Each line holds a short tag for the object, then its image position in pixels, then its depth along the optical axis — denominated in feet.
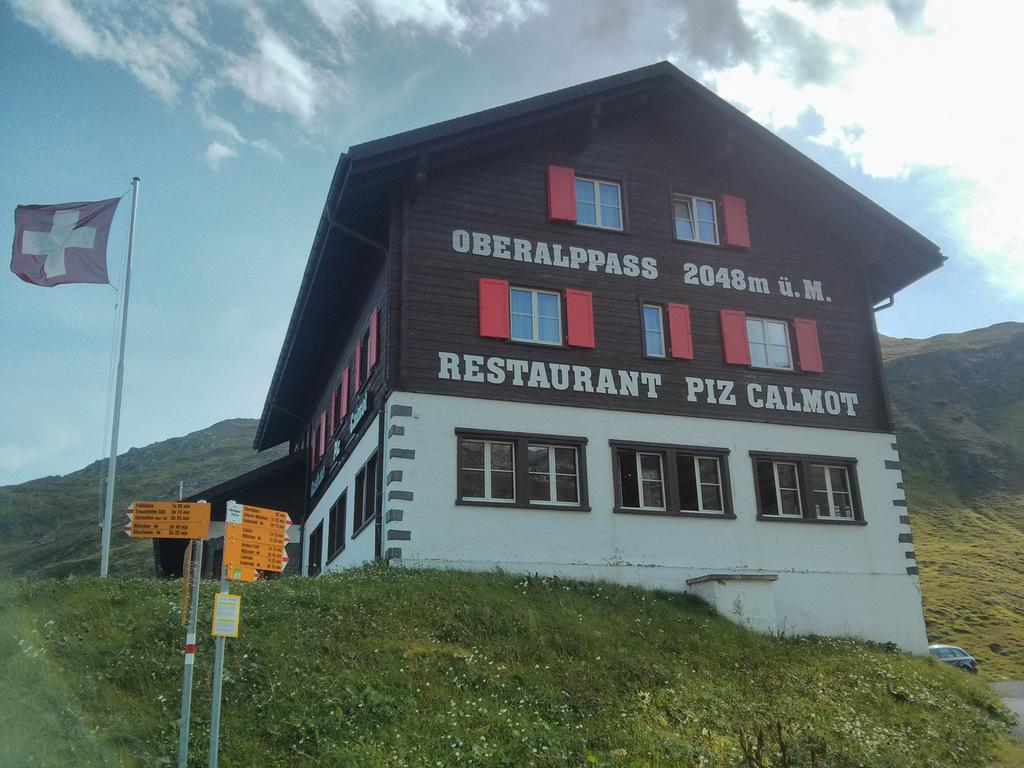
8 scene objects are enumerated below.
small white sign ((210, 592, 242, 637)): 32.24
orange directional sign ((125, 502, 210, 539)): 32.78
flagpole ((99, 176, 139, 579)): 64.54
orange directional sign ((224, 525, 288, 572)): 32.99
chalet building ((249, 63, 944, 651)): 66.28
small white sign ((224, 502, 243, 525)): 32.99
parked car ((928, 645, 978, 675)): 117.19
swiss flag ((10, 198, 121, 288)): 67.67
